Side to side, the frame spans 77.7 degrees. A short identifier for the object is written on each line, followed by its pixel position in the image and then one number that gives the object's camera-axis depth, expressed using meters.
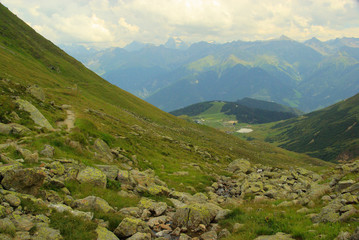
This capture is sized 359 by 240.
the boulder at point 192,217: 14.79
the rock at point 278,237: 10.89
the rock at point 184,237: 12.88
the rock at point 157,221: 14.47
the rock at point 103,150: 26.53
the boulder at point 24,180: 12.05
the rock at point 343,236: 9.32
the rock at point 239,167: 50.83
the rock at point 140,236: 11.75
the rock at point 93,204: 13.37
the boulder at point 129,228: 11.97
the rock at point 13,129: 21.11
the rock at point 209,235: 12.77
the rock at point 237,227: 12.96
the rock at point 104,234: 10.82
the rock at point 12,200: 10.49
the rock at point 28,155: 16.53
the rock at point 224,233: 12.57
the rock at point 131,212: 14.72
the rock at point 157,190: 20.86
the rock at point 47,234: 9.18
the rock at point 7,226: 8.62
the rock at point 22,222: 9.29
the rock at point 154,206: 16.46
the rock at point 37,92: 37.64
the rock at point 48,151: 19.08
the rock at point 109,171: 20.30
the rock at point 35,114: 26.66
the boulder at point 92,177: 17.17
